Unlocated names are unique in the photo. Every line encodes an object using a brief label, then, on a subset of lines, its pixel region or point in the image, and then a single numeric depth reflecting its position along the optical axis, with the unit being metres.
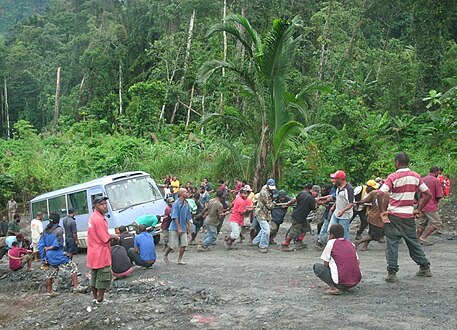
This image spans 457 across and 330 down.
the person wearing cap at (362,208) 12.29
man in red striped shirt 8.15
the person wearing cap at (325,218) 12.79
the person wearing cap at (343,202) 10.80
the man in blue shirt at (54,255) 10.45
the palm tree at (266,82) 18.17
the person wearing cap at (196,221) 14.90
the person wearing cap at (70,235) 11.88
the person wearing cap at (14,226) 14.67
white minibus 14.49
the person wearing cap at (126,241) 11.97
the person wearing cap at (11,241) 14.01
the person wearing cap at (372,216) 11.31
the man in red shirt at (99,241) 8.77
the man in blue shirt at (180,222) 11.85
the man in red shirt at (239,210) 13.54
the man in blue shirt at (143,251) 11.87
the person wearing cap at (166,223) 13.71
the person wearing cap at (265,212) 13.03
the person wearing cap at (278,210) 13.39
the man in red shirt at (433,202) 11.88
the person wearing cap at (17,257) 13.62
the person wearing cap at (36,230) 13.89
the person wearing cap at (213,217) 13.52
